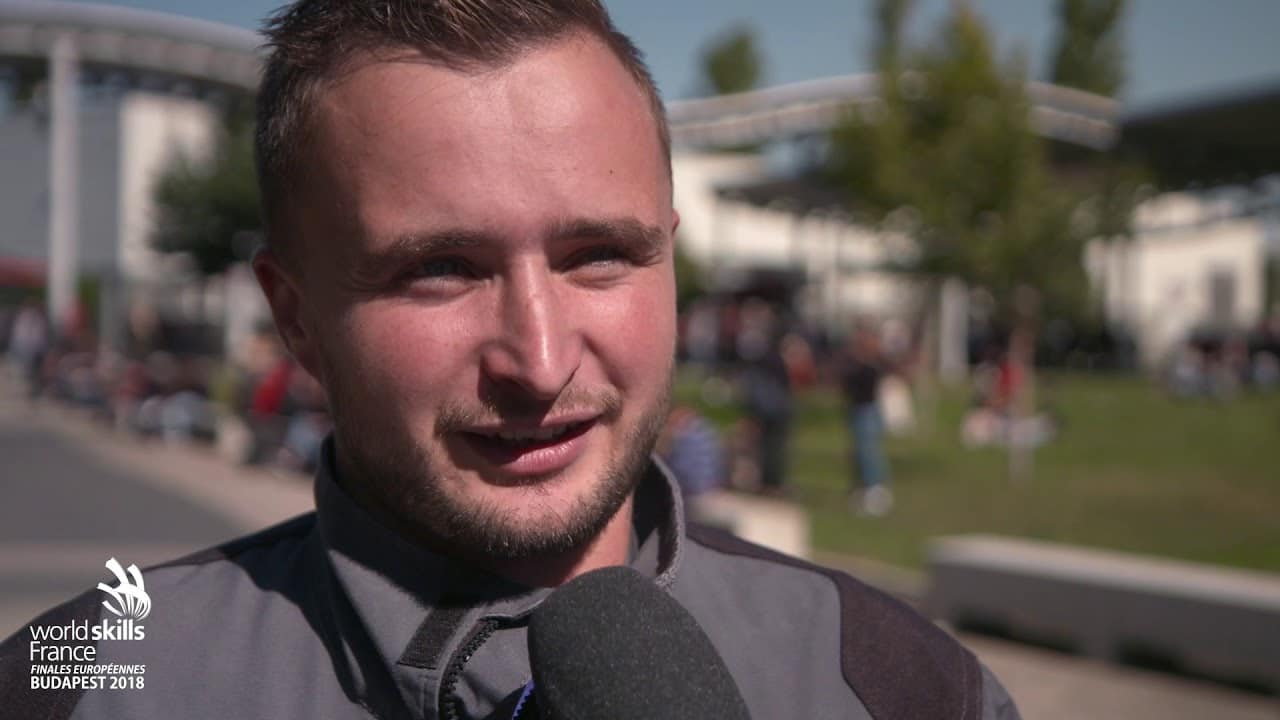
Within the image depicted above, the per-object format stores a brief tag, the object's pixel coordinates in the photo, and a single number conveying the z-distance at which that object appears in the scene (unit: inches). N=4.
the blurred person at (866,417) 466.9
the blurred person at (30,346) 931.3
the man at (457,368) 51.1
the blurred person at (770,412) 491.8
